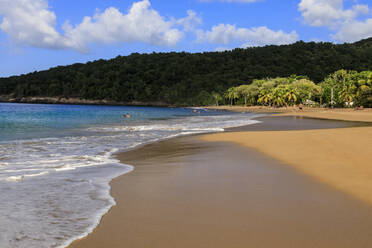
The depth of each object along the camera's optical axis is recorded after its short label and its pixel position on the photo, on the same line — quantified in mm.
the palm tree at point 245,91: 120312
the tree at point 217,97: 146500
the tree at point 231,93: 128750
